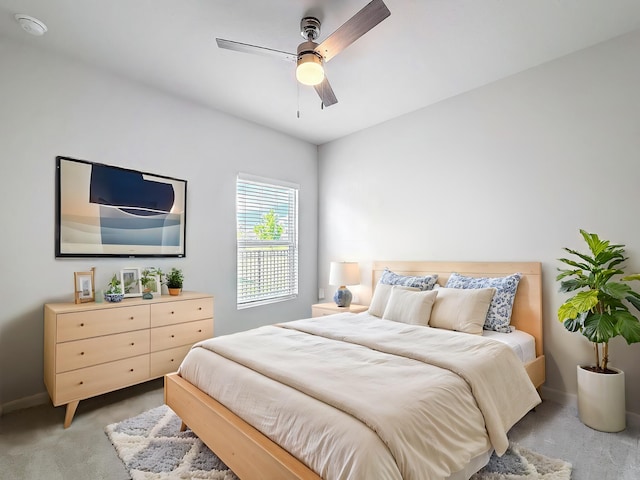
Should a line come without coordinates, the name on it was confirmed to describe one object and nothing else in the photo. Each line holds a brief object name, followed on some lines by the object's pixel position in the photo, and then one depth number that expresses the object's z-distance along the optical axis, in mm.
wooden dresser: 2307
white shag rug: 1794
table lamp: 3918
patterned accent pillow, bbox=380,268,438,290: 3314
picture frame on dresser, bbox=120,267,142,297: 2914
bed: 1261
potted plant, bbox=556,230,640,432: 2172
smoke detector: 2258
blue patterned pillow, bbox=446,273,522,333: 2770
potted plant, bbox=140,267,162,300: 3027
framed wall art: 2721
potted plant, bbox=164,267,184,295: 3145
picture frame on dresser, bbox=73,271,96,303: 2600
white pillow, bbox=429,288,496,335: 2676
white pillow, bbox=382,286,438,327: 2850
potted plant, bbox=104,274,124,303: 2666
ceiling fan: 1791
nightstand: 3811
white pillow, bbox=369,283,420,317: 3215
